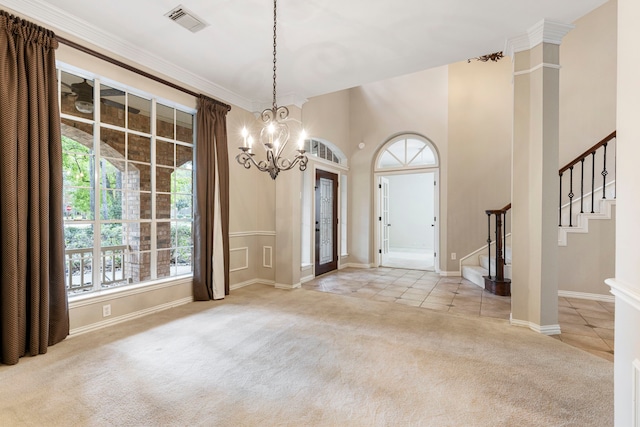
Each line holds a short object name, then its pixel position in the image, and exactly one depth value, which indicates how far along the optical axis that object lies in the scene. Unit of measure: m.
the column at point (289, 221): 4.82
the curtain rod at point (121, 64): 2.83
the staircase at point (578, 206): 4.06
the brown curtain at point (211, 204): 4.03
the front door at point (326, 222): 5.96
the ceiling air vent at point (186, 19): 2.72
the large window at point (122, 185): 3.06
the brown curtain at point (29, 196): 2.36
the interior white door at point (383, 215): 6.91
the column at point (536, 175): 2.95
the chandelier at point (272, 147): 2.71
